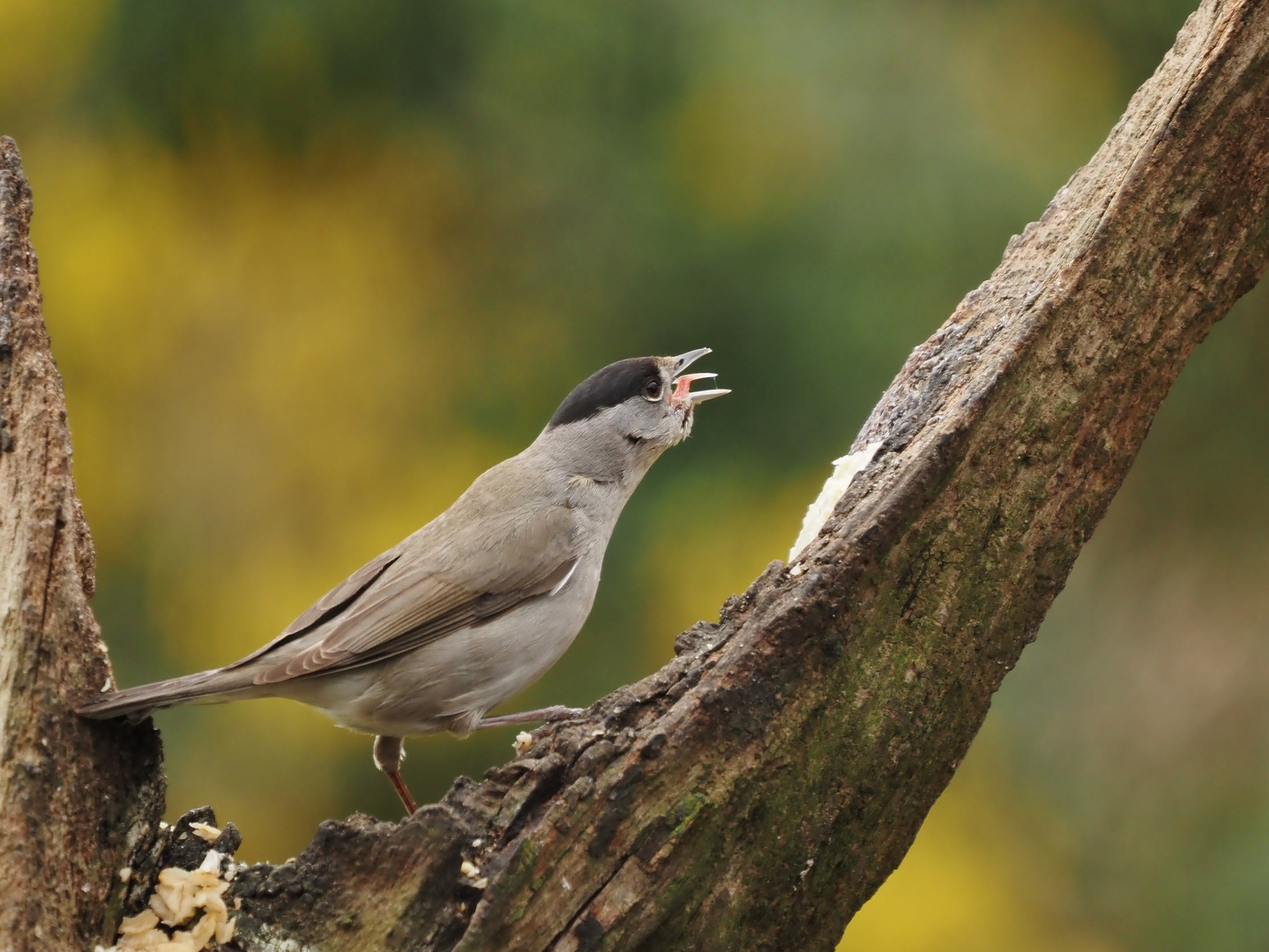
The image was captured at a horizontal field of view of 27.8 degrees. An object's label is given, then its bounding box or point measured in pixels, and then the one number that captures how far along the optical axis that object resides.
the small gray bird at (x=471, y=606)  8.09
